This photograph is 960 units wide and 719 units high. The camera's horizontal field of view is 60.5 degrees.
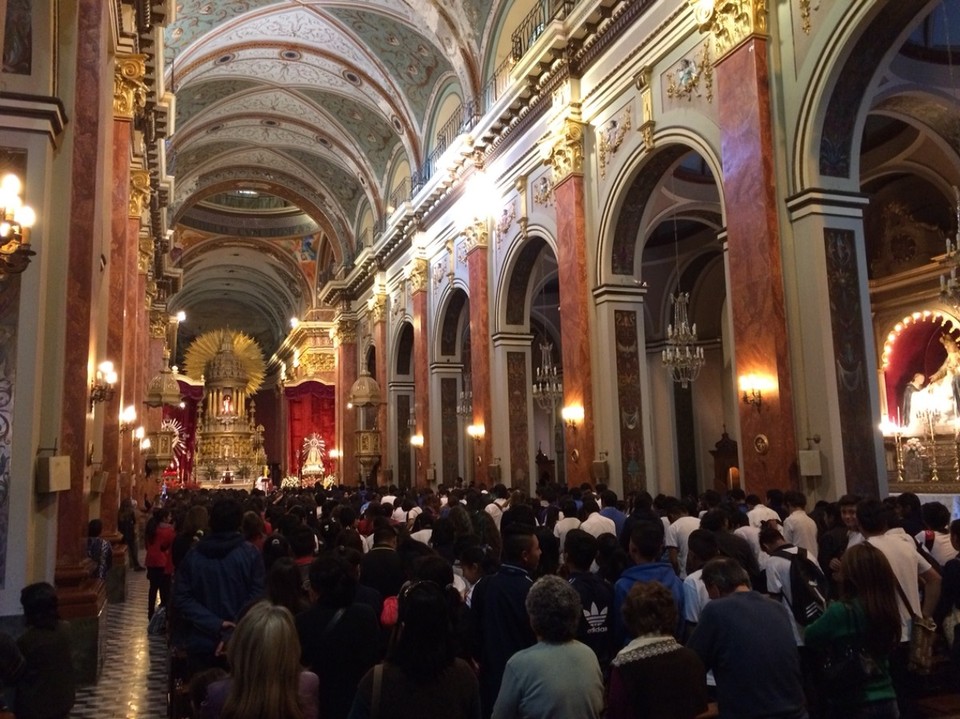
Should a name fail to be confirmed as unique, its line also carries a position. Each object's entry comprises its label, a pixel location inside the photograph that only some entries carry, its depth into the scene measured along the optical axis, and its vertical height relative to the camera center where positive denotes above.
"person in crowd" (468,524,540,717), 3.48 -0.62
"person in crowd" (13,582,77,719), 3.34 -0.71
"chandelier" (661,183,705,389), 11.97 +1.84
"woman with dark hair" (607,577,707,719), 2.55 -0.64
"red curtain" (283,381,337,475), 34.69 +2.86
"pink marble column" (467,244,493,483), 15.47 +2.32
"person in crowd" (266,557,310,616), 3.54 -0.45
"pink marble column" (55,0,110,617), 5.70 +1.30
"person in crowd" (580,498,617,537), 6.51 -0.42
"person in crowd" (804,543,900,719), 3.02 -0.61
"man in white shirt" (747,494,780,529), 6.48 -0.38
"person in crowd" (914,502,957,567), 4.76 -0.41
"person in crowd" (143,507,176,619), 8.08 -0.72
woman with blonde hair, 2.33 -0.53
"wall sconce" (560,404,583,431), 11.93 +0.82
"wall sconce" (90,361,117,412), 6.82 +0.93
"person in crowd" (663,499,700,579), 6.02 -0.50
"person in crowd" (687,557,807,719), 2.83 -0.65
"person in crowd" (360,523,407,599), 4.38 -0.50
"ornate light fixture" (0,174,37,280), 4.44 +1.42
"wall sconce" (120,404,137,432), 11.19 +0.96
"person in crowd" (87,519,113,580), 7.25 -0.52
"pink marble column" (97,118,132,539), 9.34 +2.09
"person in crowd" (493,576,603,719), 2.54 -0.62
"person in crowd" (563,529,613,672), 3.71 -0.60
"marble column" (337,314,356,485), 26.55 +3.37
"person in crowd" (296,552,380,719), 3.06 -0.59
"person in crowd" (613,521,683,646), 3.73 -0.46
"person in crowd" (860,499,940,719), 3.95 -0.54
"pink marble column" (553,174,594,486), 11.81 +2.19
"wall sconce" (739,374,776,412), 8.09 +0.77
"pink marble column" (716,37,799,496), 7.98 +2.06
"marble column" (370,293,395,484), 23.08 +3.25
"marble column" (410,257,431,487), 19.38 +2.75
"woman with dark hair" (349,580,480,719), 2.41 -0.59
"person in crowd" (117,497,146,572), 11.34 -0.49
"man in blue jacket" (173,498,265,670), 4.11 -0.51
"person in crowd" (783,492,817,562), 6.06 -0.46
